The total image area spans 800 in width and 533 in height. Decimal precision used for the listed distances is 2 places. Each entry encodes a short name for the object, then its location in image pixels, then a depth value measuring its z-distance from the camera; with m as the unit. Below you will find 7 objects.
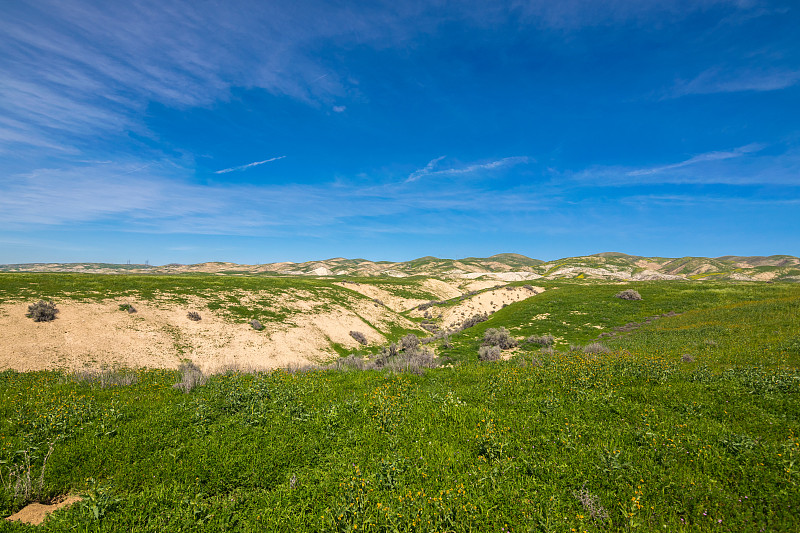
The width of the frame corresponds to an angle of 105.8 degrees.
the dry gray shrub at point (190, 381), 12.22
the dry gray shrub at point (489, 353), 21.48
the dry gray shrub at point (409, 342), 31.94
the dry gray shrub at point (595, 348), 19.39
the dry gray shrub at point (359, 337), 35.62
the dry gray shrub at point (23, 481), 6.13
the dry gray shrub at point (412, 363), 15.74
